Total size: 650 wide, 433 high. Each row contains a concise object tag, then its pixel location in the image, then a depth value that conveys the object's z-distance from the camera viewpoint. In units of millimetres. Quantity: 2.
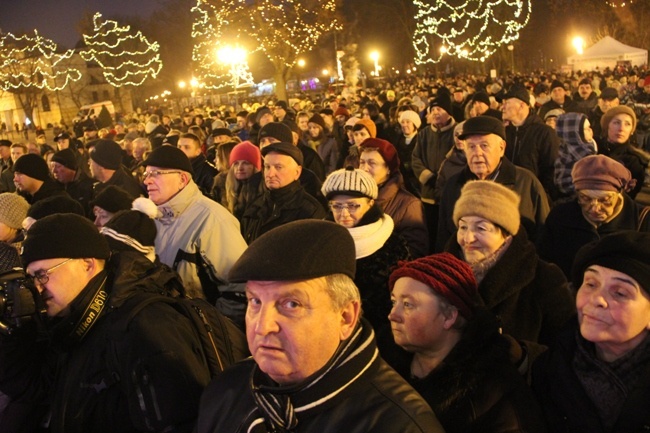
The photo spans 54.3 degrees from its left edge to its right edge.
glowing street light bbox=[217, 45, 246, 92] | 25781
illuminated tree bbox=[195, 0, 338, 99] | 27016
